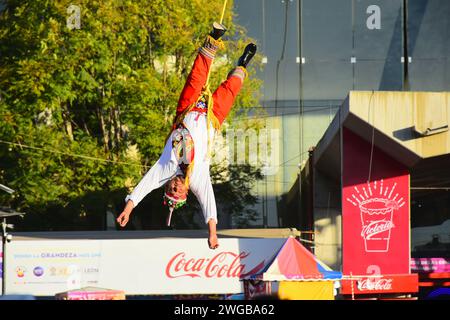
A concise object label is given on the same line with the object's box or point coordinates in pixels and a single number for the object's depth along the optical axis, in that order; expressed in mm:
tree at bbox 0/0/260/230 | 29344
